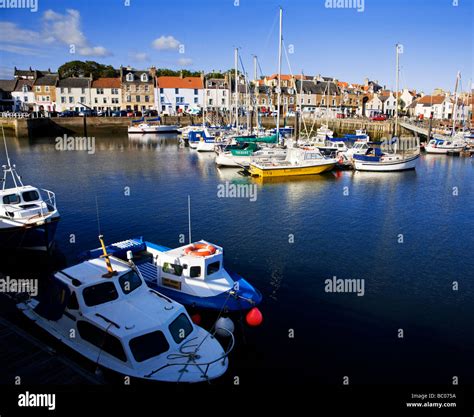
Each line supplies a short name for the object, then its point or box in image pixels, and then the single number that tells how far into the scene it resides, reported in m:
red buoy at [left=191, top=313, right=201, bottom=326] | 15.18
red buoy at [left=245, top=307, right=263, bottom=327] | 15.14
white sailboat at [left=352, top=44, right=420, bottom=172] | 48.62
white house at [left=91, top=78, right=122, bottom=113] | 104.75
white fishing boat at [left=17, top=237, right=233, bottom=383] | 11.73
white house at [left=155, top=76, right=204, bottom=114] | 109.75
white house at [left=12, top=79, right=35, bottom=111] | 106.00
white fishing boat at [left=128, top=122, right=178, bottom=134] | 92.25
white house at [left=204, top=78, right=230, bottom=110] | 111.81
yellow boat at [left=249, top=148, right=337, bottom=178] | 44.38
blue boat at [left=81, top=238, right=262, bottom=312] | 16.09
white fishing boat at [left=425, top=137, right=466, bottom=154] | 64.12
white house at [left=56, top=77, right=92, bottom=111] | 103.43
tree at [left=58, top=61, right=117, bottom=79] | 126.62
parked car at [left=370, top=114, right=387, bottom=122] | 92.86
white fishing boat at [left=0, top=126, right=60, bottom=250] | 21.62
